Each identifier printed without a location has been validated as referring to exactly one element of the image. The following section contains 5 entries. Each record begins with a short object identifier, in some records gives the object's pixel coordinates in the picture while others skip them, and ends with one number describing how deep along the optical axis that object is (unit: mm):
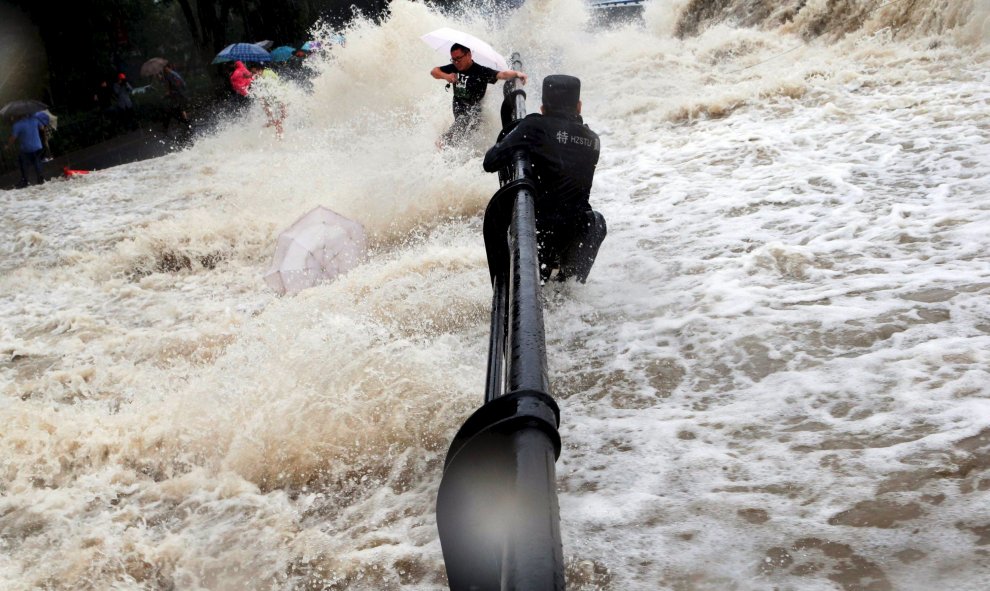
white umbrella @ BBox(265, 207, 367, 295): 6160
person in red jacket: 13273
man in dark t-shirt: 7945
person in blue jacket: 14055
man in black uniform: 4379
